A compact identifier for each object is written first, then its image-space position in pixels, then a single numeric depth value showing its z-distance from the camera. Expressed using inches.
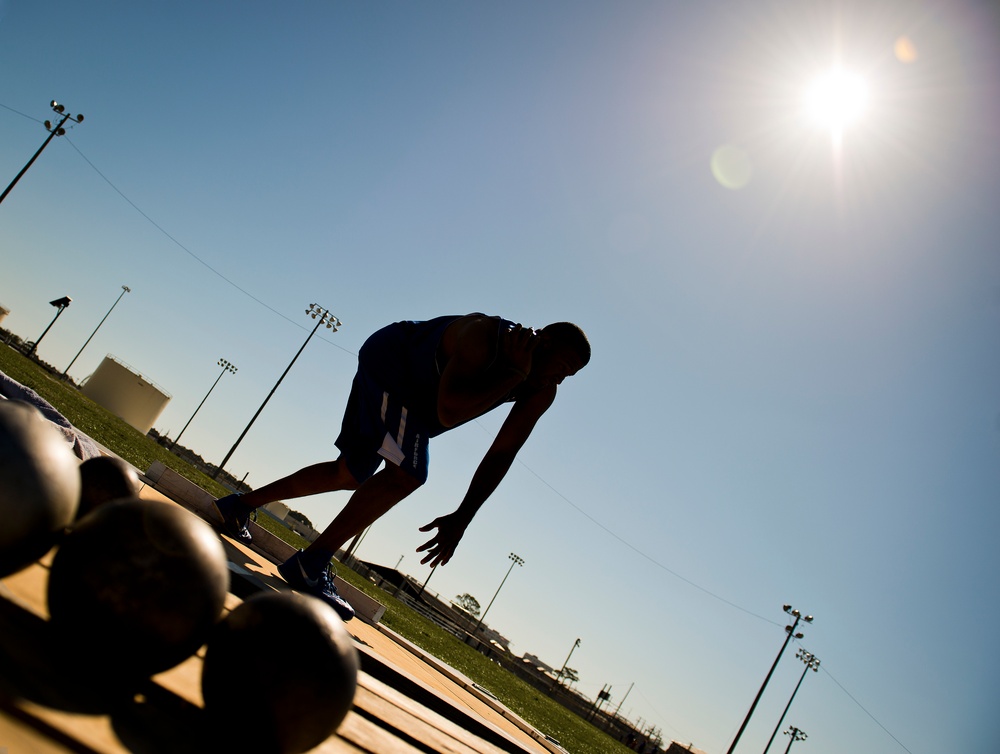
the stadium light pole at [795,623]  1589.6
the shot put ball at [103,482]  76.3
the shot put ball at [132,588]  45.8
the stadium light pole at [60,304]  2316.7
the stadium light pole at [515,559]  2947.8
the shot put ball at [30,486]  46.8
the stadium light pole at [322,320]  1688.6
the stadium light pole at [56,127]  1229.0
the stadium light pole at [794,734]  2094.0
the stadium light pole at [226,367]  2934.3
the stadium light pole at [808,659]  1805.5
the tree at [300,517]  3501.5
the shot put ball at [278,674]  46.2
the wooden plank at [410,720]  76.8
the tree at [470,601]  4502.0
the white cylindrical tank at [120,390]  2365.9
